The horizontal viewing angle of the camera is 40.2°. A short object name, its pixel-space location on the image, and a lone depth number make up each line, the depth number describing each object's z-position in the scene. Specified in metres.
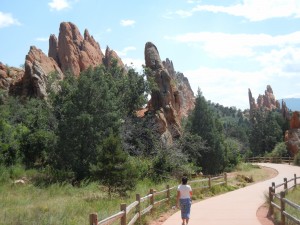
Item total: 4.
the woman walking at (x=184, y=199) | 12.34
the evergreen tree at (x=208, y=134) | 41.72
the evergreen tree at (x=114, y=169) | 19.45
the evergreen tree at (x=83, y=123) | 30.05
